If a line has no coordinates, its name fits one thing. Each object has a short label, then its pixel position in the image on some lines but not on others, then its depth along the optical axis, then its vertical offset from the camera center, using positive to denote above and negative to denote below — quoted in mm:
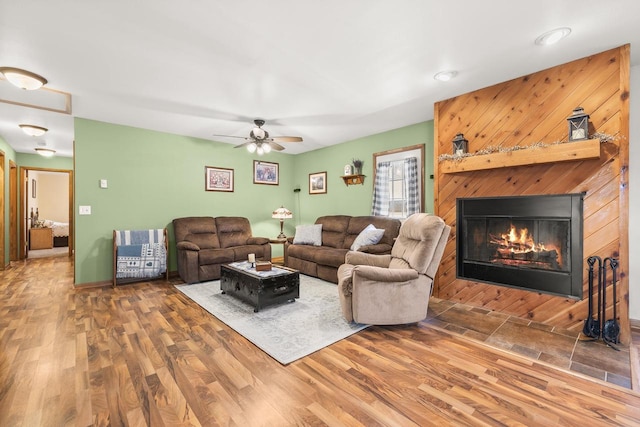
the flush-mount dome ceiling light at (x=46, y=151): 5731 +1250
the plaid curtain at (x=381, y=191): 4962 +401
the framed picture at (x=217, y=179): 5468 +675
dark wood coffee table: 3154 -831
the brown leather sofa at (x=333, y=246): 4359 -524
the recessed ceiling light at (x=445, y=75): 2877 +1421
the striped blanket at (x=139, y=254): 4246 -631
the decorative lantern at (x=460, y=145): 3354 +822
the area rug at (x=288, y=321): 2396 -1093
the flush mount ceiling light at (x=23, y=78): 2648 +1293
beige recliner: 2670 -686
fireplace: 2742 -300
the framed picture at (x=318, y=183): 6090 +674
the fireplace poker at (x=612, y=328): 2398 -963
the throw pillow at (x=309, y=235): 5281 -405
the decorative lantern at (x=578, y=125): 2559 +816
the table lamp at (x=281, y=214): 5895 -12
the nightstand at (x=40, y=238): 7582 -680
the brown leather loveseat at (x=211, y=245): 4410 -545
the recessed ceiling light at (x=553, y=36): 2213 +1422
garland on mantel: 2477 +685
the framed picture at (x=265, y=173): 6160 +897
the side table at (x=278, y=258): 5570 -1024
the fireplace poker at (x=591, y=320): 2475 -925
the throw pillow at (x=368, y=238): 4293 -367
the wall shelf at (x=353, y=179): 5293 +651
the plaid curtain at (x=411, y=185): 4516 +467
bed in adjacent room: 8039 -573
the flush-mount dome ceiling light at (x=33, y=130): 4332 +1286
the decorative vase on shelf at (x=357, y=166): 5336 +891
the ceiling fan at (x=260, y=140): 4191 +1094
